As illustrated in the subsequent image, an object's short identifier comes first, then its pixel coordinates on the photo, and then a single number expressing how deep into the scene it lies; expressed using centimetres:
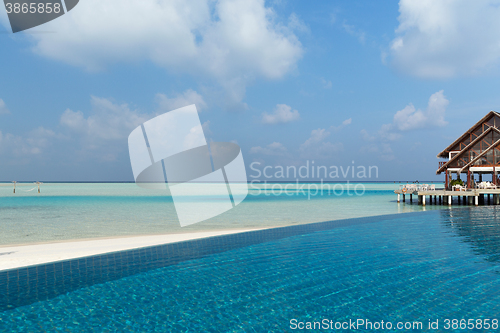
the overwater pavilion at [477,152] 3356
